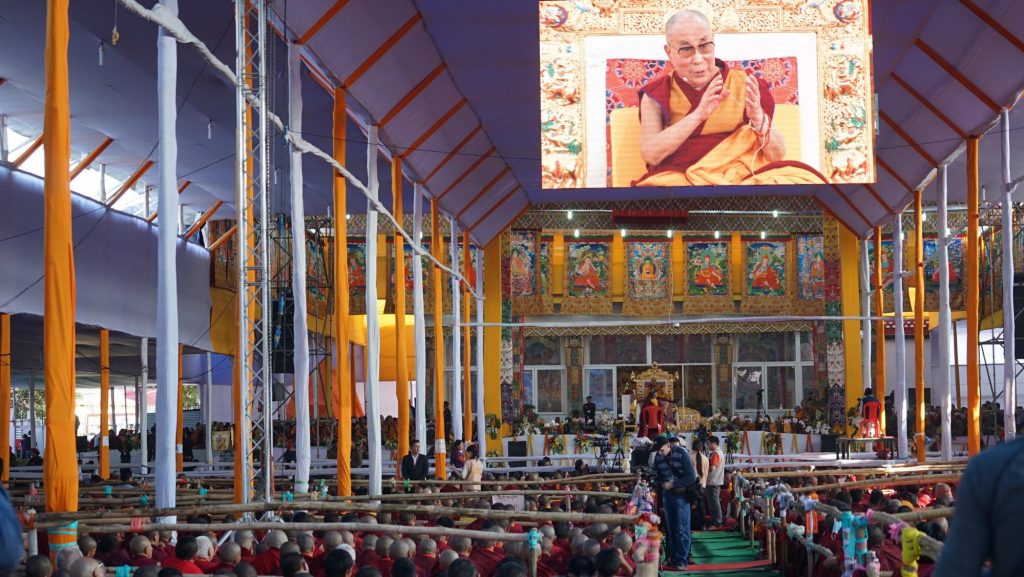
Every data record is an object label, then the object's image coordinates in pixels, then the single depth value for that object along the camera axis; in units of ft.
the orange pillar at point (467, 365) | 105.91
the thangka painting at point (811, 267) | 128.06
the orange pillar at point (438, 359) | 87.86
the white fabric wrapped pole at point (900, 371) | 94.48
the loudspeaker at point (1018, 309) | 95.40
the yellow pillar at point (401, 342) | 75.97
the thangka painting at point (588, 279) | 130.11
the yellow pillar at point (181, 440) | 99.19
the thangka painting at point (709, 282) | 130.11
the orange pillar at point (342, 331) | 59.47
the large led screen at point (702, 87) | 63.57
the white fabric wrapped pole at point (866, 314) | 108.17
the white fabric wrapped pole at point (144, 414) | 96.17
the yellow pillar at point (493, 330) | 125.29
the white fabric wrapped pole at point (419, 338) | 81.49
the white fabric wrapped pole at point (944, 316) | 80.18
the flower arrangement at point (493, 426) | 122.11
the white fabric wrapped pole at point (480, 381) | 107.33
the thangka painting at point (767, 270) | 129.80
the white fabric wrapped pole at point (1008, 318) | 66.23
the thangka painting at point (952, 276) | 124.16
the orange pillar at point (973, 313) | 71.97
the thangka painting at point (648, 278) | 129.59
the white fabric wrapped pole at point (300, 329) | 53.31
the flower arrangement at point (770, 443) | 114.73
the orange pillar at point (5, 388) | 78.59
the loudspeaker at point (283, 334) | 88.62
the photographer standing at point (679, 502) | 48.52
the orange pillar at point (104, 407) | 89.64
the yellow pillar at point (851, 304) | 124.67
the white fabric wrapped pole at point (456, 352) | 97.50
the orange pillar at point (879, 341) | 105.29
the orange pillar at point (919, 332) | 87.97
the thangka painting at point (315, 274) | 105.50
